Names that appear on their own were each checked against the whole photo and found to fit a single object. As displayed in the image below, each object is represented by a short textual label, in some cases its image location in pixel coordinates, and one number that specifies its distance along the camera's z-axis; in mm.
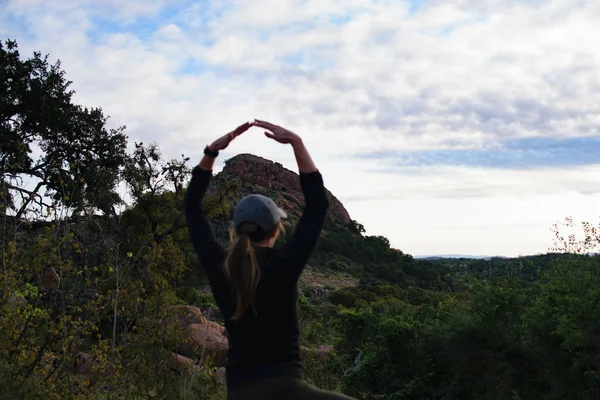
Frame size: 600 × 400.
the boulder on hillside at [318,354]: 9378
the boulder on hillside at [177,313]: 6871
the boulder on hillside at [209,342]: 11586
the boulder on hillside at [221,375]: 8059
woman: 2176
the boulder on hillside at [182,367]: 7470
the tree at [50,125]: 21109
